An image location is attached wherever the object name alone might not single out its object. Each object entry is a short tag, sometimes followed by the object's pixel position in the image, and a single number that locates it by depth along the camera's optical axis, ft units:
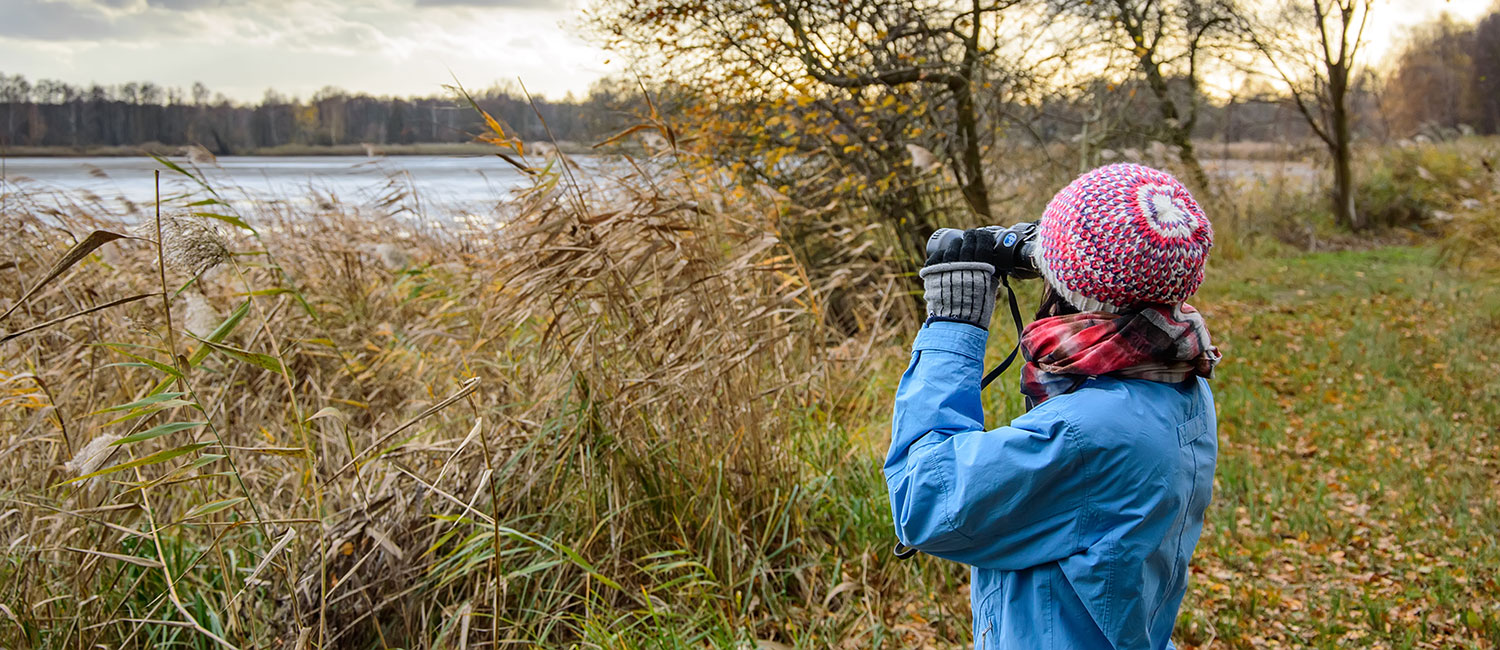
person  4.42
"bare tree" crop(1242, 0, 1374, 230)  39.93
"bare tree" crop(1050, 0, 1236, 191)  33.06
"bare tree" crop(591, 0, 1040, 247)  22.79
